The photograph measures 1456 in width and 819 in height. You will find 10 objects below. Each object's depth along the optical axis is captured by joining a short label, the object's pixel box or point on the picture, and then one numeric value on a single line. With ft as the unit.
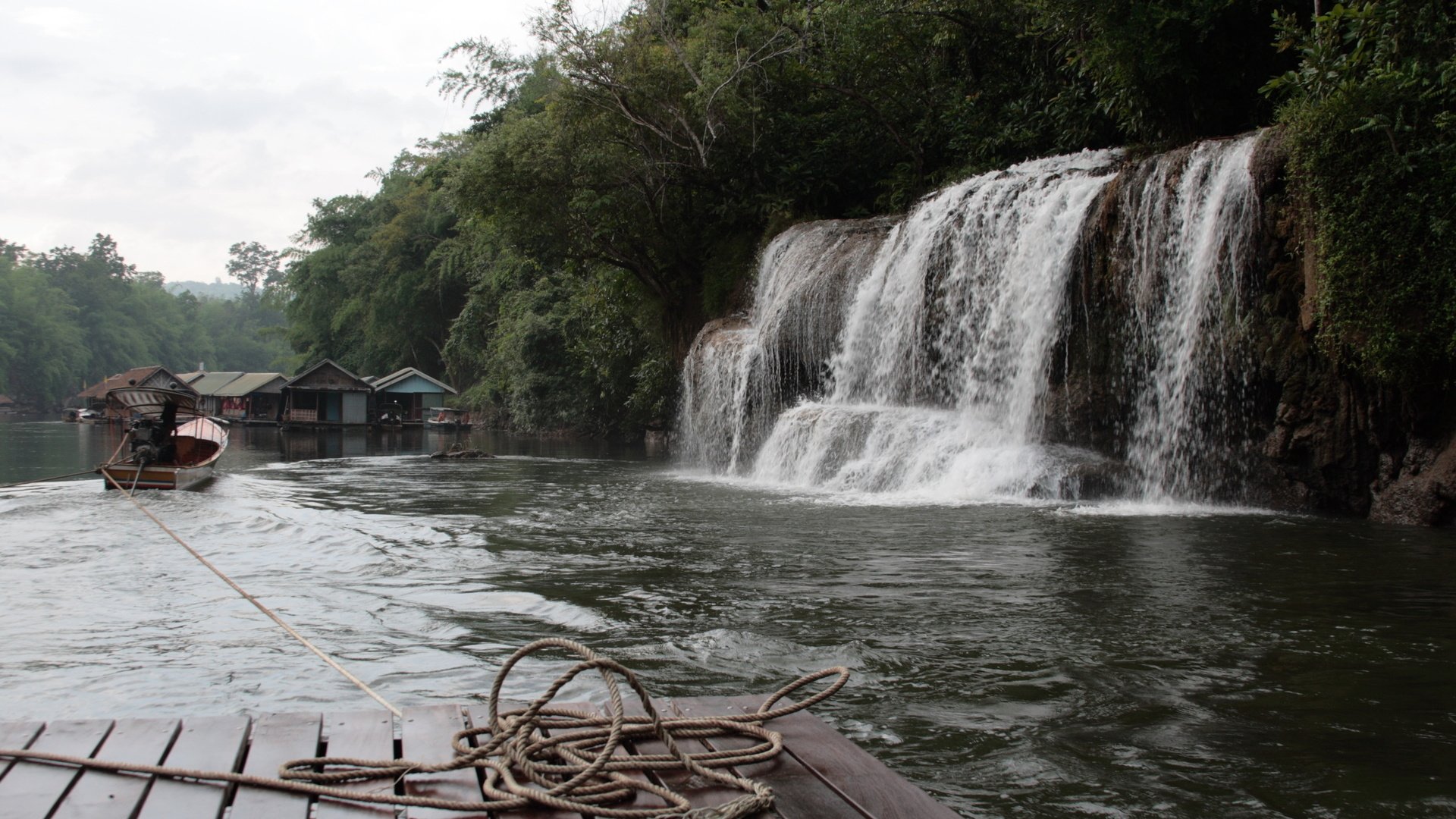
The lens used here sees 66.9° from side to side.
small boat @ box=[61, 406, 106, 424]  201.87
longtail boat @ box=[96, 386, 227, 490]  51.24
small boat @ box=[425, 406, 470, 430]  165.58
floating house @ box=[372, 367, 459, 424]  163.94
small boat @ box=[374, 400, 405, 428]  166.20
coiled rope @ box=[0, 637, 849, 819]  8.91
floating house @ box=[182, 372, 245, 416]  190.47
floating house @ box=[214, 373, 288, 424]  177.27
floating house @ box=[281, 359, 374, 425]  162.71
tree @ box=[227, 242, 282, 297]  431.84
